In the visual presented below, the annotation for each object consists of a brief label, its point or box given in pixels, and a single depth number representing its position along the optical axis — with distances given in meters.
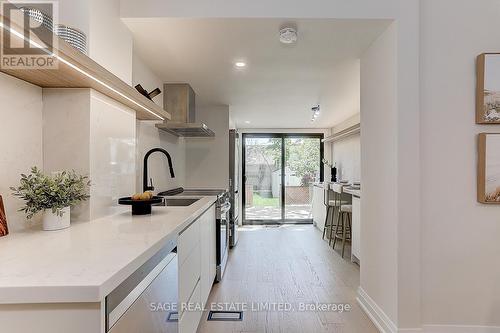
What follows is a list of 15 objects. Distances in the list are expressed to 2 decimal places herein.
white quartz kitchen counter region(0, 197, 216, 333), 0.77
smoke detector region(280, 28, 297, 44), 2.12
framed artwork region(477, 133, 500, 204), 2.03
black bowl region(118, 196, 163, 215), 1.84
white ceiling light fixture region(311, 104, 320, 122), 4.56
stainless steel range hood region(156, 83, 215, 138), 3.55
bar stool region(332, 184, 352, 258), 4.22
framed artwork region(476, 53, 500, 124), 2.03
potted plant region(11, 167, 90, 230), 1.37
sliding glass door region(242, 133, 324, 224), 7.05
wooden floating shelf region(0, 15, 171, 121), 1.15
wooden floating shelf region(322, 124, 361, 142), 4.52
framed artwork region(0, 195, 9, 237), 1.29
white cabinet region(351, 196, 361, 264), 3.63
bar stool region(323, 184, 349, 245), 4.78
